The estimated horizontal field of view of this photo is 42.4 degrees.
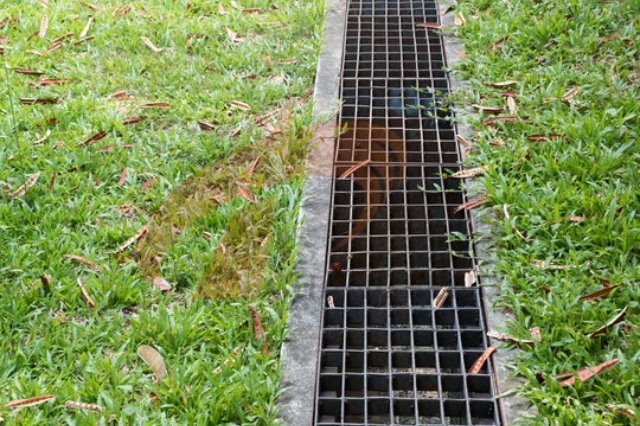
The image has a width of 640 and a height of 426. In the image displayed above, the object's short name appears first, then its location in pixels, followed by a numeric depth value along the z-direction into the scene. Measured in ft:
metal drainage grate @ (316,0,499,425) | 9.66
